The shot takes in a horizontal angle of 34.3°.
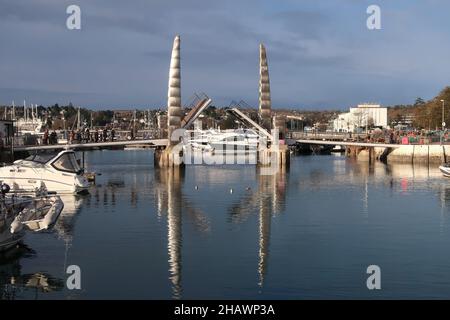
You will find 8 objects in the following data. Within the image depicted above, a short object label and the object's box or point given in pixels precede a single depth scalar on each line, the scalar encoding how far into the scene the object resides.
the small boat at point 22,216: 23.81
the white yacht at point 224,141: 111.19
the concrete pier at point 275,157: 75.81
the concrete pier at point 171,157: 71.06
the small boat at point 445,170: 58.50
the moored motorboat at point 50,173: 42.56
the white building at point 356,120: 184.00
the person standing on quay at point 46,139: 75.88
